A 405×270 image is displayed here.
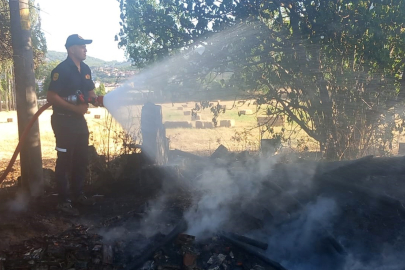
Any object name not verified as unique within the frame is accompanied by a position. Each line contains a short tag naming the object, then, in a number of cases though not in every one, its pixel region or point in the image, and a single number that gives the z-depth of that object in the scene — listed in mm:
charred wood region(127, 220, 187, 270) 3717
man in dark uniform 5016
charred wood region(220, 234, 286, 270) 3679
